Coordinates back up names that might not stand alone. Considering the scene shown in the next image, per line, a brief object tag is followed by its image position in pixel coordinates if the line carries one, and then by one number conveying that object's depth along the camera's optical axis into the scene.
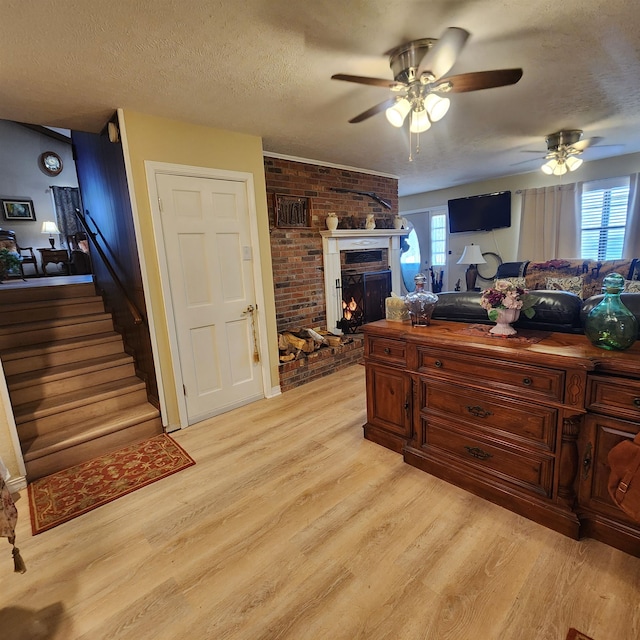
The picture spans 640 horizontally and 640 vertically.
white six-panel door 2.81
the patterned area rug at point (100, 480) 2.03
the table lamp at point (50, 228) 7.05
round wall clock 7.19
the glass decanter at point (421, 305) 2.24
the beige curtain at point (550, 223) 5.25
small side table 6.48
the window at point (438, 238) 6.97
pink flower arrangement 1.83
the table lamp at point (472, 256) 5.95
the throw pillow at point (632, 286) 3.86
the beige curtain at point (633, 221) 4.69
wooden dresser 1.51
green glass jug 1.50
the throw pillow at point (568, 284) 4.65
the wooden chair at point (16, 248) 6.13
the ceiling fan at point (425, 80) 1.71
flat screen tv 5.96
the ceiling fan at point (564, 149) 3.62
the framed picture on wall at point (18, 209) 6.76
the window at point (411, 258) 7.55
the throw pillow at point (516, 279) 4.92
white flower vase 1.88
